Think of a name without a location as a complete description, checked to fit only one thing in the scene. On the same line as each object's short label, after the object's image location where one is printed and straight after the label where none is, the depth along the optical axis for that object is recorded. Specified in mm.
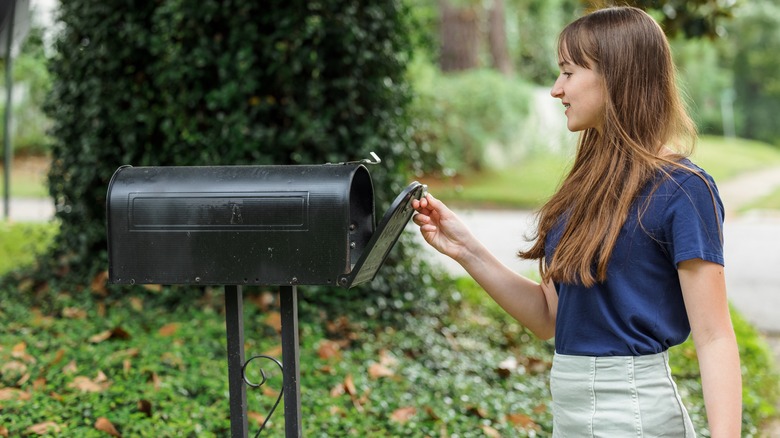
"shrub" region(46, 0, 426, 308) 5266
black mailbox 2410
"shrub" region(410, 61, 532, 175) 16953
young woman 2027
